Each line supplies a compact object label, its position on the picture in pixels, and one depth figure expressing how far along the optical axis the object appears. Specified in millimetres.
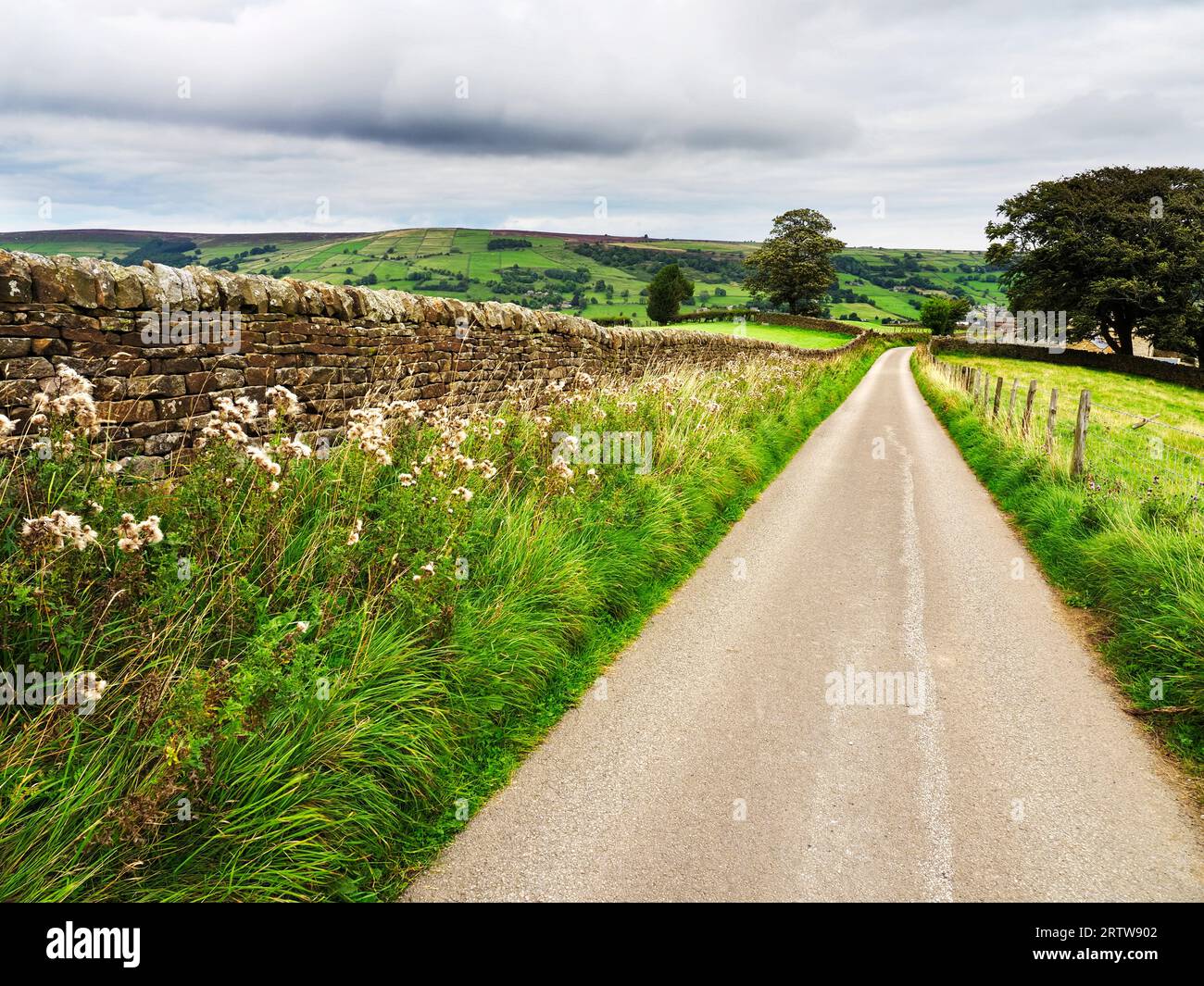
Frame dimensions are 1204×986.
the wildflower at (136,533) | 3100
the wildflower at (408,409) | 5718
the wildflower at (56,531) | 2912
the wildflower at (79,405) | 3584
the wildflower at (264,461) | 3779
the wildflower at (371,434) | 4617
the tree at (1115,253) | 44281
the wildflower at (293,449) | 4258
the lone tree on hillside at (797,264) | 77375
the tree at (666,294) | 72625
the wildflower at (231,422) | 4203
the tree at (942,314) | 92125
